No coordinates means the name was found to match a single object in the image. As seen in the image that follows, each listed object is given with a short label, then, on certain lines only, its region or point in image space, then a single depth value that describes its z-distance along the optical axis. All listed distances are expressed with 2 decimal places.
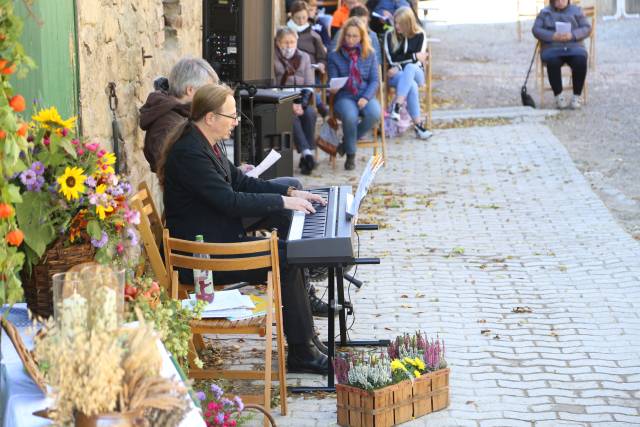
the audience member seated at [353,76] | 20.97
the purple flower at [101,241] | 6.45
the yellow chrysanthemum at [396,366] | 8.83
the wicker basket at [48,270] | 6.41
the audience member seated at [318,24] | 25.81
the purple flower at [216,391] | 7.63
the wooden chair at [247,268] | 8.58
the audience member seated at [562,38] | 27.13
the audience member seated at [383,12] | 26.75
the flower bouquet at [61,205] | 6.31
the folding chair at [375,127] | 21.21
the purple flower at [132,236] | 6.78
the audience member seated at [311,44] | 22.79
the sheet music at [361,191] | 9.14
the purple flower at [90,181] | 6.39
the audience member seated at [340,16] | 27.51
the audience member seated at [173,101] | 11.60
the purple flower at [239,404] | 7.29
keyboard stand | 9.16
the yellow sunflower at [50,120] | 6.49
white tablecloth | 5.17
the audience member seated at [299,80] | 20.19
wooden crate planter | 8.52
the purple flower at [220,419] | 7.35
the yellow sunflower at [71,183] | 6.30
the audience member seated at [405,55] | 23.73
